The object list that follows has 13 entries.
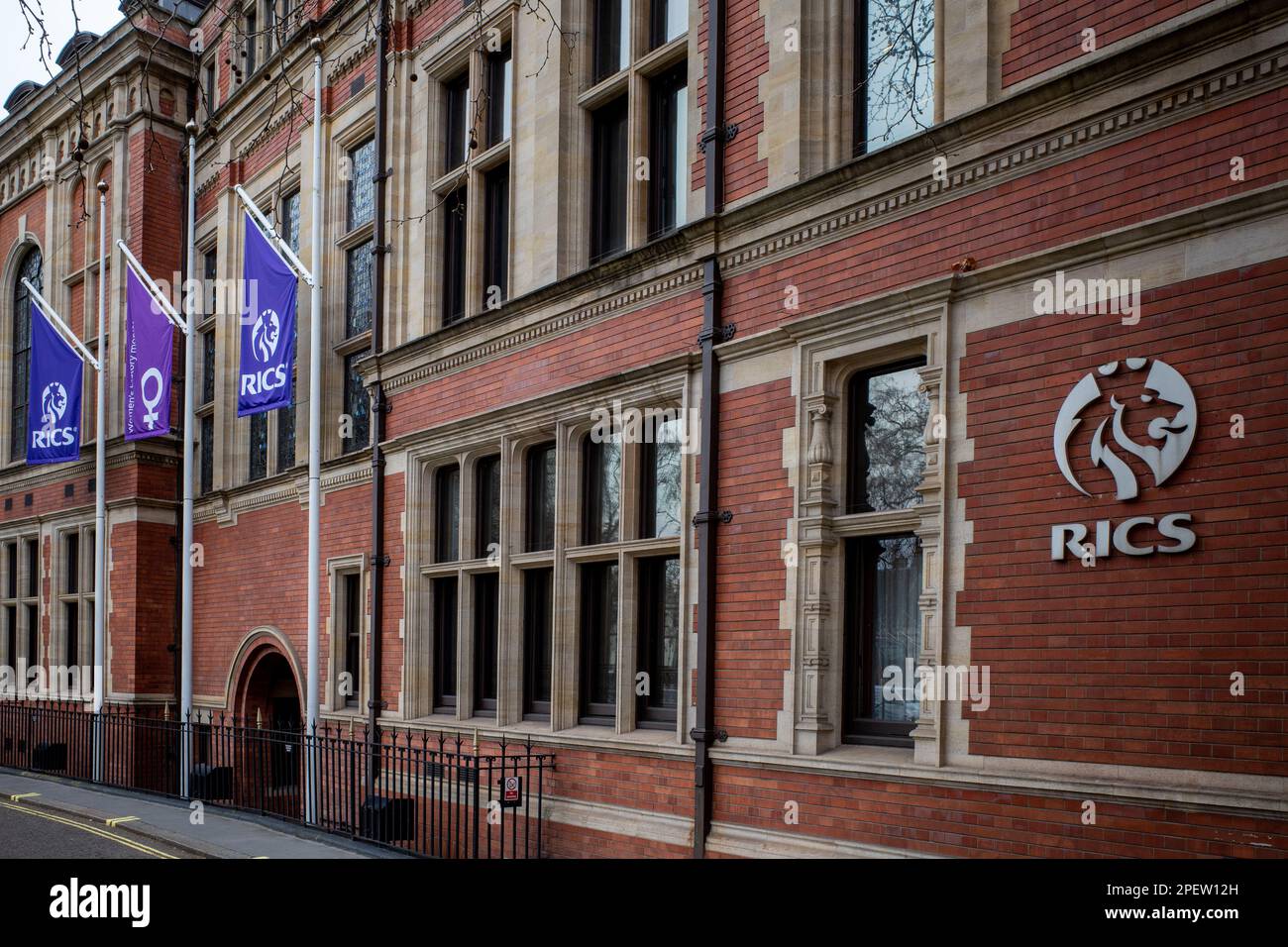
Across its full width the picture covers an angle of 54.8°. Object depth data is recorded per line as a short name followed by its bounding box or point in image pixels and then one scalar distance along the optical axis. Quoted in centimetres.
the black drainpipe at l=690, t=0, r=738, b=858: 1024
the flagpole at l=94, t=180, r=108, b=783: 2098
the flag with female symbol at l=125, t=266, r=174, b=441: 1922
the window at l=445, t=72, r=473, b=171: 1555
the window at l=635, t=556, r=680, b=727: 1152
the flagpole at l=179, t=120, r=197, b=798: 1836
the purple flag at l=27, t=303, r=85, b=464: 2184
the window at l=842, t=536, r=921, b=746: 909
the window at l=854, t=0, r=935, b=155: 946
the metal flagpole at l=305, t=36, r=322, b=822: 1564
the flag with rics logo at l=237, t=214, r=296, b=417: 1631
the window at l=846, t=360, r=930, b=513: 917
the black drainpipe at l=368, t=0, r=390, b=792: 1567
